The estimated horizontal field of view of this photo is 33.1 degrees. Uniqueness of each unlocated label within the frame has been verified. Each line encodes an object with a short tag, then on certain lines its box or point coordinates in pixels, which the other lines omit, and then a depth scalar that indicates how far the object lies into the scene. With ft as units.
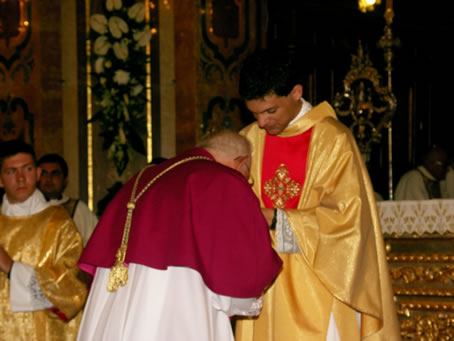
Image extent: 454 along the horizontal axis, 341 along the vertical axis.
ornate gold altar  18.37
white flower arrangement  22.52
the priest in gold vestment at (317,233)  11.08
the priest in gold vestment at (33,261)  14.46
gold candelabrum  22.31
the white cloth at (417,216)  18.16
